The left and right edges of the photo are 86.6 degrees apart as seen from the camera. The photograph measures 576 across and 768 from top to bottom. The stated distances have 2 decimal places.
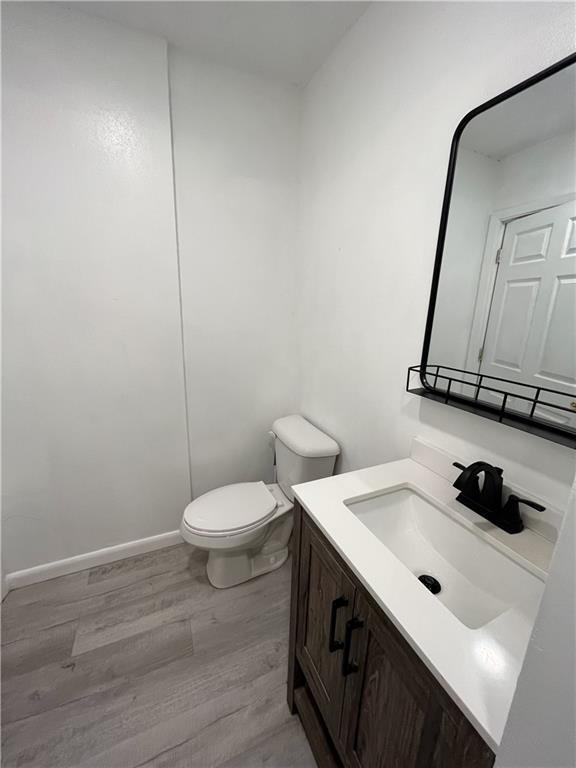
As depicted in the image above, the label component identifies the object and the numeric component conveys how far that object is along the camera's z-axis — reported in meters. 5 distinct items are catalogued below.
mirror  0.70
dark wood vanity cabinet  0.51
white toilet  1.41
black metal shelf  0.72
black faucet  0.78
